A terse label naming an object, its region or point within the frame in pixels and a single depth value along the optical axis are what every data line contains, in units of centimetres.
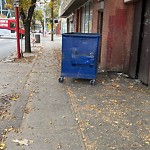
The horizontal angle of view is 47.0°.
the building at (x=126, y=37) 516
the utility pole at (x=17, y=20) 802
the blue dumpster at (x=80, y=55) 493
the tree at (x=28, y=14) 934
